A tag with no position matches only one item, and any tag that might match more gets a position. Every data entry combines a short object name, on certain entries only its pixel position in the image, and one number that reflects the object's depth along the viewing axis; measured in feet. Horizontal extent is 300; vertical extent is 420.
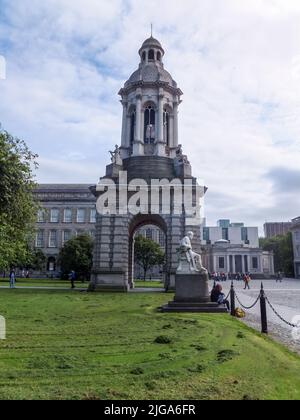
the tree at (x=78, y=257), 156.87
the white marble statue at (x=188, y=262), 55.01
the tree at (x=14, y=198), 42.70
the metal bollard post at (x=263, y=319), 35.62
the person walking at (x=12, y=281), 103.03
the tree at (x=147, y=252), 190.80
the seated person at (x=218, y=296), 53.44
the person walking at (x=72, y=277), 101.85
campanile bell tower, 90.94
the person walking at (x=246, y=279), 116.09
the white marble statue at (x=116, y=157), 100.68
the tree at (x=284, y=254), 267.80
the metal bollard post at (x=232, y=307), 48.96
